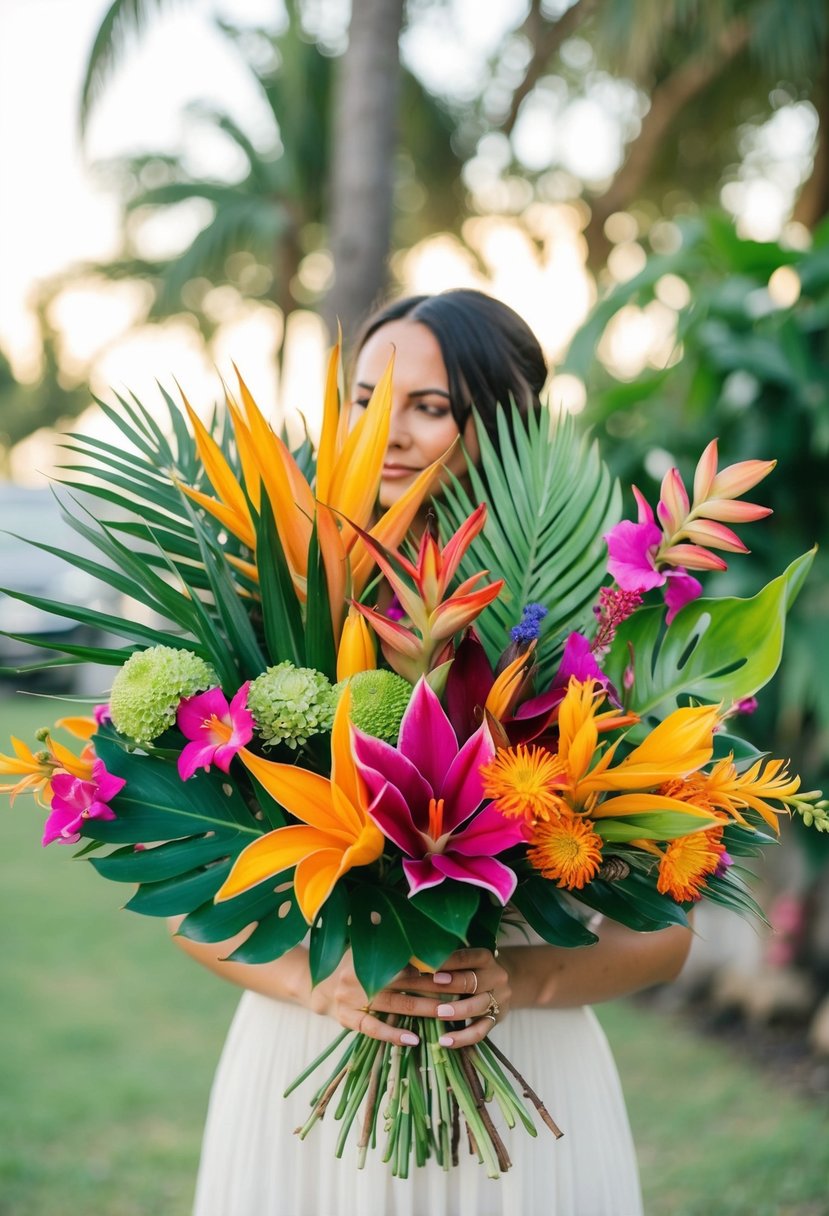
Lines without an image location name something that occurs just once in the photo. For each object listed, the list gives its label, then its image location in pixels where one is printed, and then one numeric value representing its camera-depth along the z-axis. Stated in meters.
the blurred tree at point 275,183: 9.21
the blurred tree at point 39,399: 25.06
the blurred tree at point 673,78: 5.79
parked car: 10.17
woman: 1.29
